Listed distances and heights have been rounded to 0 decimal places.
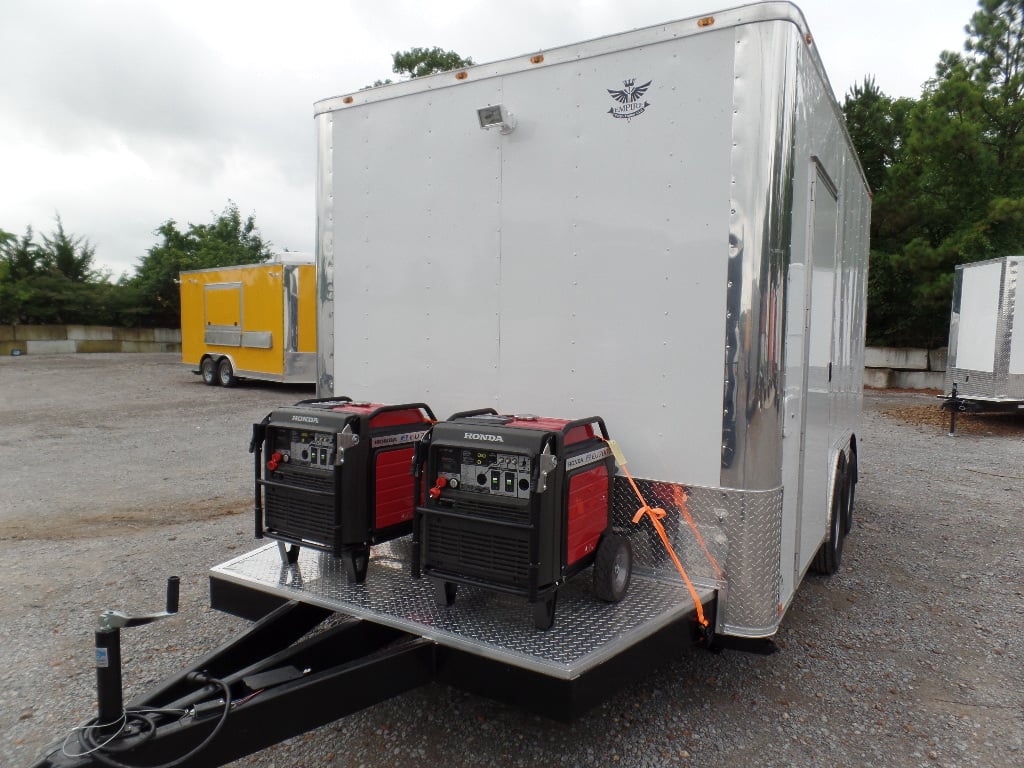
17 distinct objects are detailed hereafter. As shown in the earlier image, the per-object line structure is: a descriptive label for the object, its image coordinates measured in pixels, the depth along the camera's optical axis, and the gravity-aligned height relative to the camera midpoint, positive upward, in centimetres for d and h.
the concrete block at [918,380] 1792 -123
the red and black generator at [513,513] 242 -66
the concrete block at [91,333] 2691 -49
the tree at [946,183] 1606 +351
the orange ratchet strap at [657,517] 292 -78
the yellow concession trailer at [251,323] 1470 -1
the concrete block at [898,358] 1841 -72
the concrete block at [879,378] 1855 -123
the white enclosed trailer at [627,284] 272 +19
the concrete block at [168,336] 2916 -60
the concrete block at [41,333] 2544 -48
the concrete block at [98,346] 2697 -97
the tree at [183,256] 2917 +294
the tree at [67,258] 2832 +246
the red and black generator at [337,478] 285 -63
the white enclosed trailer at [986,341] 1108 -14
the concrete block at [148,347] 2822 -104
